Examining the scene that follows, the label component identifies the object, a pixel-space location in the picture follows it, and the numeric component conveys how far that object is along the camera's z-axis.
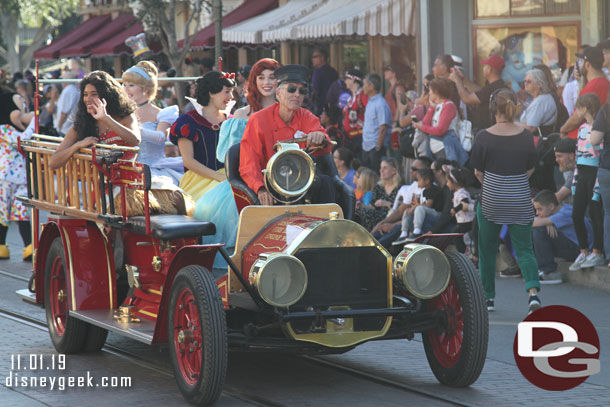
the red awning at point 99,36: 33.72
